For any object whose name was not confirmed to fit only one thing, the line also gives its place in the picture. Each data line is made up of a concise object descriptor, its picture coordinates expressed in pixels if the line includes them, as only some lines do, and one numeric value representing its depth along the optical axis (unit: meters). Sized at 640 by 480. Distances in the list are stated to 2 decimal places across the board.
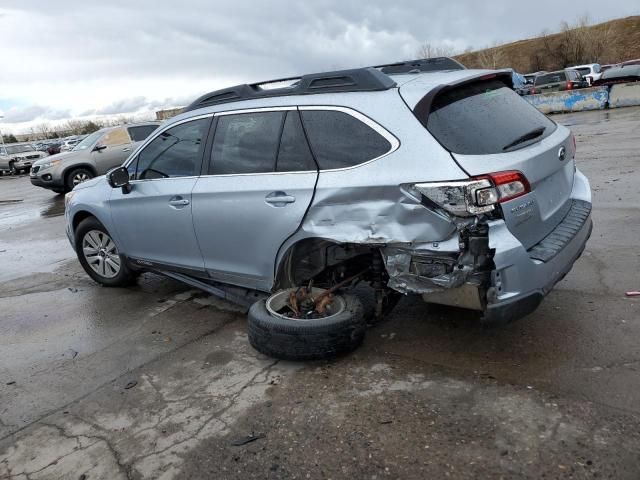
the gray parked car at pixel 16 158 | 28.17
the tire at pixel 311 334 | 3.45
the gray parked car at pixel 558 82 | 28.91
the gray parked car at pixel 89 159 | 14.77
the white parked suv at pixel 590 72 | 30.86
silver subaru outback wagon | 3.02
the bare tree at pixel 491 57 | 80.38
